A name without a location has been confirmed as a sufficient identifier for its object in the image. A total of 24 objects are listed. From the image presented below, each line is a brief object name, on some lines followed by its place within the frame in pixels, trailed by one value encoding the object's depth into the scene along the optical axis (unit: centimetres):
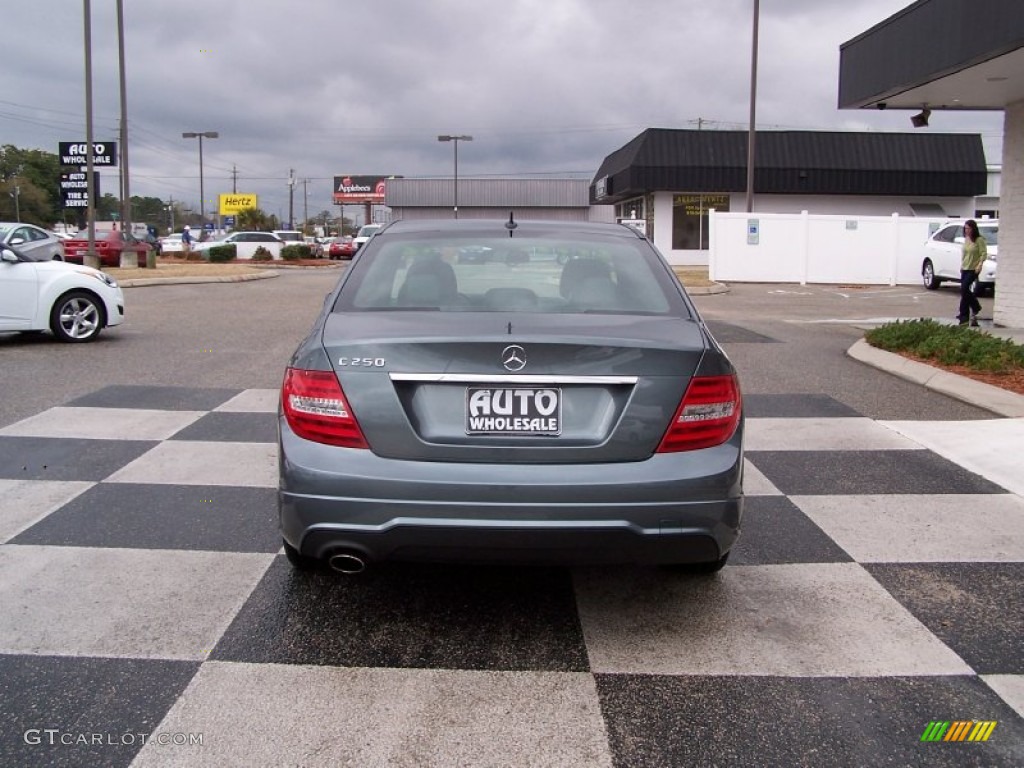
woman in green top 1433
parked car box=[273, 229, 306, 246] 5775
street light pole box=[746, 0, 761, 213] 2642
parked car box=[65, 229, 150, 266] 3266
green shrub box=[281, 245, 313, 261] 4550
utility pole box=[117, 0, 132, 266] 2741
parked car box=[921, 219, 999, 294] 2258
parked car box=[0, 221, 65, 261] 2228
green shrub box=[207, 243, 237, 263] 3916
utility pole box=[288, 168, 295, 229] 9395
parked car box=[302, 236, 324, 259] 5284
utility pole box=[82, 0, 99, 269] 2525
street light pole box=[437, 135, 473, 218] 5368
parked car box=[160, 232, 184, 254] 5441
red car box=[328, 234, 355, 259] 5300
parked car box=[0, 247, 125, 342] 1075
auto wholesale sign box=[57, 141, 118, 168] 3047
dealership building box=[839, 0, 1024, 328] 981
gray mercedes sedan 325
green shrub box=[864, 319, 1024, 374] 938
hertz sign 9525
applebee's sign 9244
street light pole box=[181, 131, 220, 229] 5197
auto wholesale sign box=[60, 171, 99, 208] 2988
